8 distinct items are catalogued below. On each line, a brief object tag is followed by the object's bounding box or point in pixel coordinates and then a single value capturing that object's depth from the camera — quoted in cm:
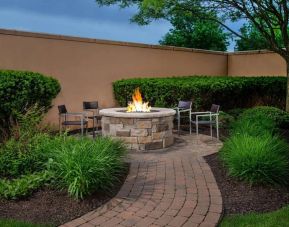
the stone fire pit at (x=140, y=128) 485
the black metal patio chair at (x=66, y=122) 535
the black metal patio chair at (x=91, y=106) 629
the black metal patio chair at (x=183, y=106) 608
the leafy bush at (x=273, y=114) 625
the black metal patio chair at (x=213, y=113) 548
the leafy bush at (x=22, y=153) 346
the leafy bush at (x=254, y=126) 473
